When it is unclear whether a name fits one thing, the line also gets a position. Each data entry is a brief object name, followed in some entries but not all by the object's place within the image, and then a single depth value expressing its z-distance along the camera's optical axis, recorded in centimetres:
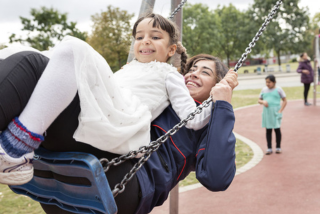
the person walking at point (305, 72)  1070
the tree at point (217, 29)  3388
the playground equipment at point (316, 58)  1068
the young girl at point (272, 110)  584
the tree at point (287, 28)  3831
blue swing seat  124
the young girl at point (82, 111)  116
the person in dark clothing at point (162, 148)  118
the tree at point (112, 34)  2016
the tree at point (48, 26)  2147
